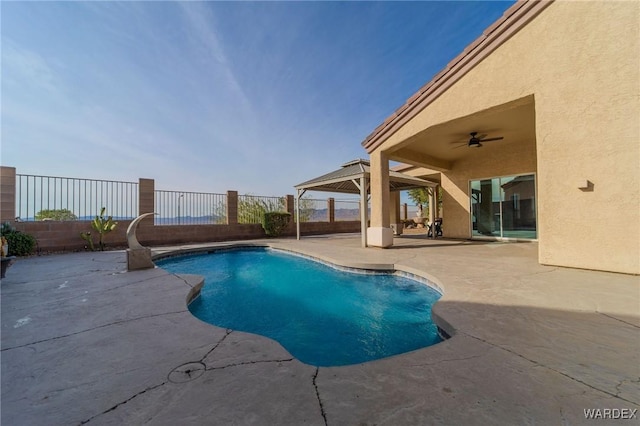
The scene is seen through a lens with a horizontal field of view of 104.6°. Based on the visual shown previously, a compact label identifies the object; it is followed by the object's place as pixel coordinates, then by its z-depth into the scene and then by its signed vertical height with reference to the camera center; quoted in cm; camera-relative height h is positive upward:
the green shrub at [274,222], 1413 -26
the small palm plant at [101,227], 973 -32
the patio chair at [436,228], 1268 -61
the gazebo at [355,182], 993 +168
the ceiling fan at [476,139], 840 +265
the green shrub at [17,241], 772 -68
